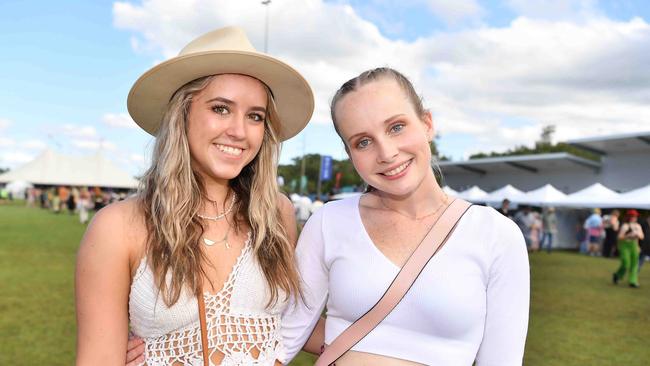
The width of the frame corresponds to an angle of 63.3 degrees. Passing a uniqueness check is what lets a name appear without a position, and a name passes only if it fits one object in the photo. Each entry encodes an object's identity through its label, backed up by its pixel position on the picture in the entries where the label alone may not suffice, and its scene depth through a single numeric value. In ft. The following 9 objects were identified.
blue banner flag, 108.05
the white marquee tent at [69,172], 207.82
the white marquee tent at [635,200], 61.21
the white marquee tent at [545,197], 73.76
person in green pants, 42.57
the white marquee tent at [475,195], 82.46
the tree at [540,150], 205.46
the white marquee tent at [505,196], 78.95
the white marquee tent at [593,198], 68.54
